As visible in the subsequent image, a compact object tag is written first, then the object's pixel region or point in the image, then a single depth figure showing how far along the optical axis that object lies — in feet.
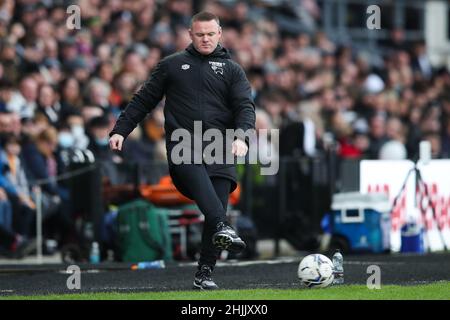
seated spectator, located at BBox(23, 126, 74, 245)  63.21
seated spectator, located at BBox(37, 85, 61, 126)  65.10
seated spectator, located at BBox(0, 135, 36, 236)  61.98
